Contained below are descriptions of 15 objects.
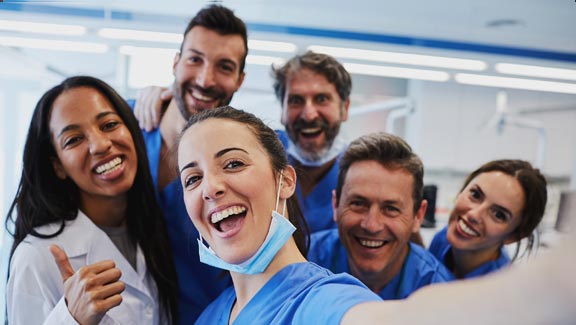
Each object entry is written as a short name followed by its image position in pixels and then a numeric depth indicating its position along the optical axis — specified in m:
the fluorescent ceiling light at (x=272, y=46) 2.87
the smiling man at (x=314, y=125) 1.93
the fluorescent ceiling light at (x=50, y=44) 2.60
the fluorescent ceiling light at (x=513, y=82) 3.06
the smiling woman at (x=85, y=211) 1.23
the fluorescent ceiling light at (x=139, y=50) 2.80
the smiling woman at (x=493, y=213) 1.64
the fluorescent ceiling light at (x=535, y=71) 2.99
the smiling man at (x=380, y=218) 1.47
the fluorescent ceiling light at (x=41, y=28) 2.58
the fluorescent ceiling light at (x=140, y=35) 2.76
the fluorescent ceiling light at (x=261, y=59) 2.91
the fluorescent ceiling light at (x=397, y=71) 2.96
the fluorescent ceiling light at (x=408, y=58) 2.97
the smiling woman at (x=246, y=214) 1.02
